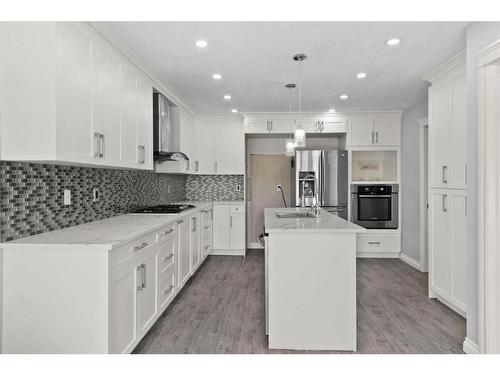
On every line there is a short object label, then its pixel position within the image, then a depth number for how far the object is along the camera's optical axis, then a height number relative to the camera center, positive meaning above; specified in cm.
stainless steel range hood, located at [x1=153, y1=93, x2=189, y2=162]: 357 +66
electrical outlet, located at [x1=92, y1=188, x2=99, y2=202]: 267 -6
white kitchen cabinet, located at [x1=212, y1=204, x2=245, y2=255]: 515 -67
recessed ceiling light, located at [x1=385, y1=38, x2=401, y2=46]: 247 +117
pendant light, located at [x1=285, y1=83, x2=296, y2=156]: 332 +43
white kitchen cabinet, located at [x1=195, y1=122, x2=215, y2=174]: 530 +66
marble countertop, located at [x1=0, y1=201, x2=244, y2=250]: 171 -31
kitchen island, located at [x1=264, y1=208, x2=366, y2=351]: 223 -73
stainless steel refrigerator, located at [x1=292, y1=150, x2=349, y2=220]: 493 +17
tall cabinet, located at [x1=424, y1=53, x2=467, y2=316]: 279 +2
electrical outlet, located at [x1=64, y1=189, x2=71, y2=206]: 227 -8
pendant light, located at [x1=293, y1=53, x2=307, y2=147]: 295 +48
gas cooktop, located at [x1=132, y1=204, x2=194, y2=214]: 341 -26
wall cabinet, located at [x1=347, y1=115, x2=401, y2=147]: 497 +89
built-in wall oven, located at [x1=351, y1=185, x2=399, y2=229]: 497 -31
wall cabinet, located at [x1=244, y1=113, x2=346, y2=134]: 503 +105
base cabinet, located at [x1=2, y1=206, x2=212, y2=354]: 168 -61
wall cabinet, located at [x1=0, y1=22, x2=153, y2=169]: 174 +56
